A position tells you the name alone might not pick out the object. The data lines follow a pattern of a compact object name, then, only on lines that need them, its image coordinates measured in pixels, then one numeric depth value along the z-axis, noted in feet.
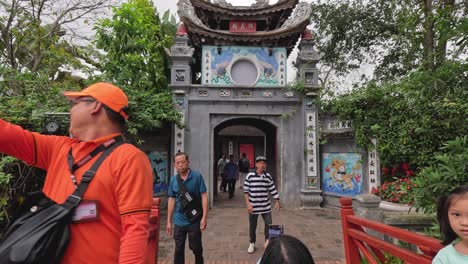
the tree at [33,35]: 30.58
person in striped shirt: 16.87
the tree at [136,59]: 26.22
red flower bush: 21.74
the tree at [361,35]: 39.99
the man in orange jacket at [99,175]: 4.52
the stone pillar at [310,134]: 30.83
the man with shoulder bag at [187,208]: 12.69
